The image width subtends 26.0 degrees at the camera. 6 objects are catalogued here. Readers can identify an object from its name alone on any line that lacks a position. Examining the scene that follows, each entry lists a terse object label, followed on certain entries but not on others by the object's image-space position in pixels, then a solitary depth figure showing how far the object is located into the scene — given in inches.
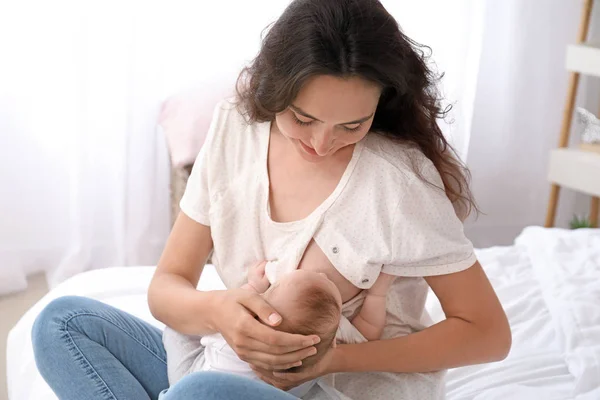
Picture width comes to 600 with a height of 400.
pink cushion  114.6
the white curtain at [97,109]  119.1
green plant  139.2
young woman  64.2
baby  63.3
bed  78.8
